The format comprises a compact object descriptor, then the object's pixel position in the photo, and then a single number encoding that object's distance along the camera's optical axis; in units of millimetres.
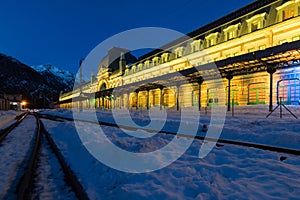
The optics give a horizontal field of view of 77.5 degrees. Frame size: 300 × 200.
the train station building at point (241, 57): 15255
